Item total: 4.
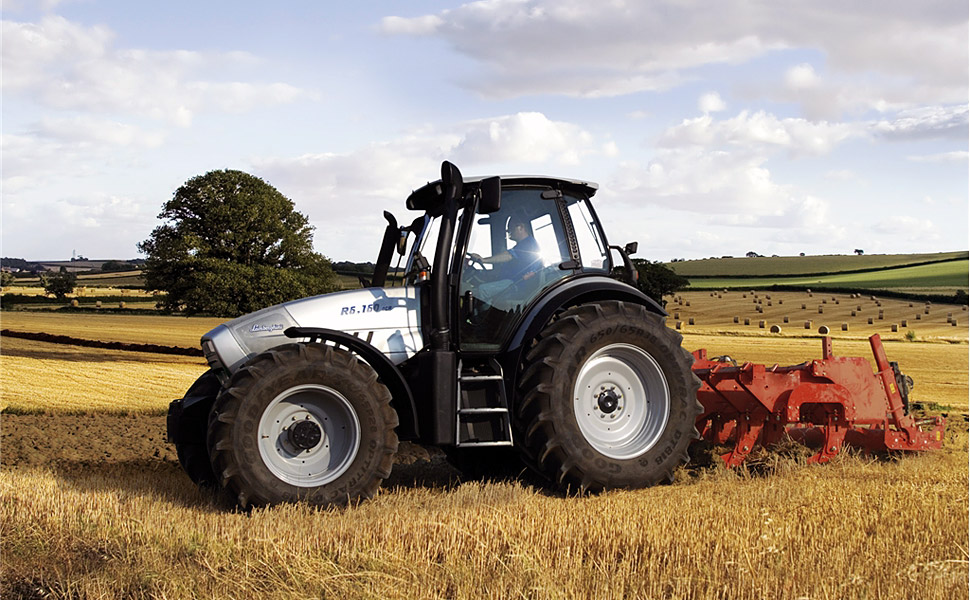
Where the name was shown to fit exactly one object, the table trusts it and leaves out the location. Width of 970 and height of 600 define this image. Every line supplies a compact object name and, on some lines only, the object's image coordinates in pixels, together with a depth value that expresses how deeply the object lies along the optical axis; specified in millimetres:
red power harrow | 8375
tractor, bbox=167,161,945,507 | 6578
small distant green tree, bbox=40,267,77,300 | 56469
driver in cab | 7301
